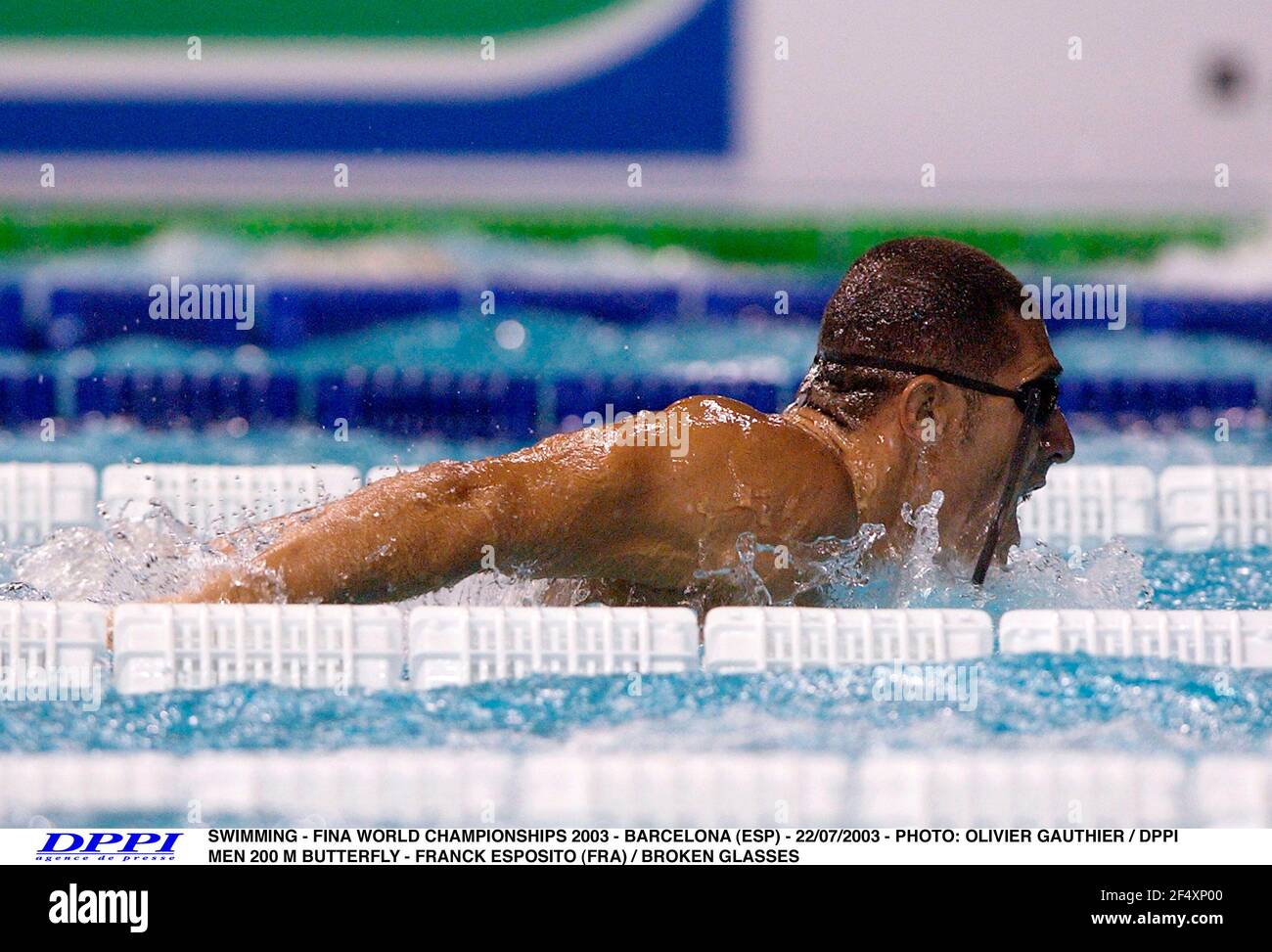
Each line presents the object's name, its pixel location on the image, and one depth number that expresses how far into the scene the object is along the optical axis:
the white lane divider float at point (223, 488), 7.00
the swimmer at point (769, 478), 4.19
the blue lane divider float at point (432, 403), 10.20
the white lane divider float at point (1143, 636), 4.81
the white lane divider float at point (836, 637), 4.60
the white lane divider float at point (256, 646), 4.36
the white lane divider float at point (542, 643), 4.55
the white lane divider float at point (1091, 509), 7.36
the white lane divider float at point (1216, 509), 7.22
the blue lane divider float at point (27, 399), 10.33
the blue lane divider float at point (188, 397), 10.25
